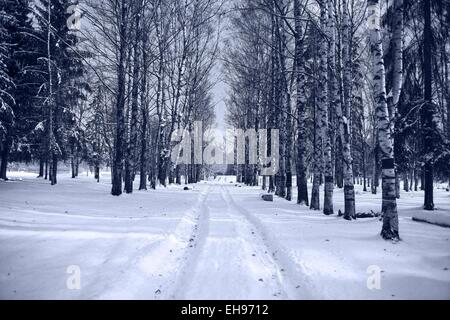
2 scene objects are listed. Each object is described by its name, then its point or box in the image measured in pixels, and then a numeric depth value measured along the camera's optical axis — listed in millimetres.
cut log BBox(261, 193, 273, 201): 17953
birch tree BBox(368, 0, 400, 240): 7691
